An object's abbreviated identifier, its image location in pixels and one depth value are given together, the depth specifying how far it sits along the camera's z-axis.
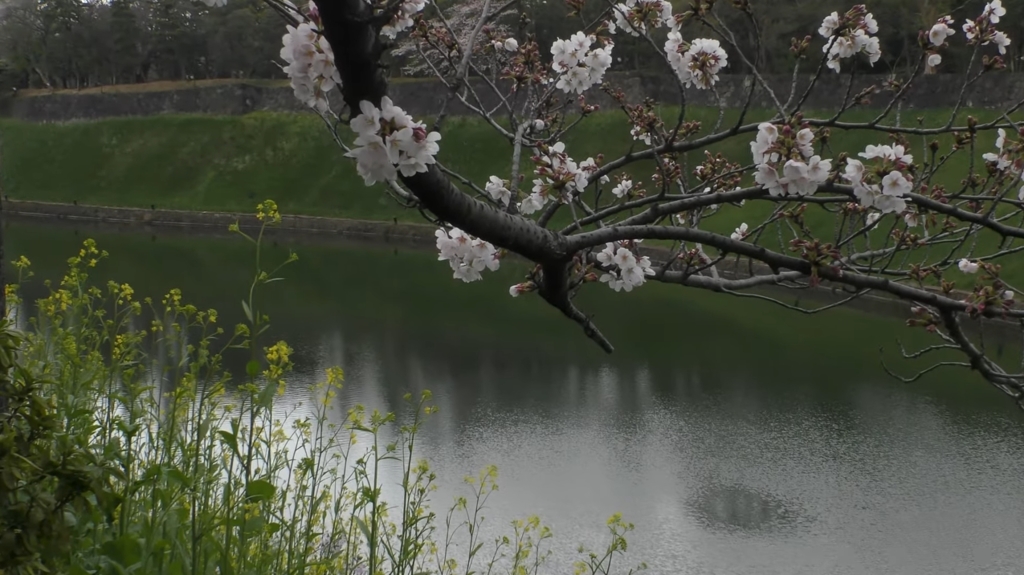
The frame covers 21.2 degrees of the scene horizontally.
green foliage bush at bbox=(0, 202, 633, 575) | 3.02
